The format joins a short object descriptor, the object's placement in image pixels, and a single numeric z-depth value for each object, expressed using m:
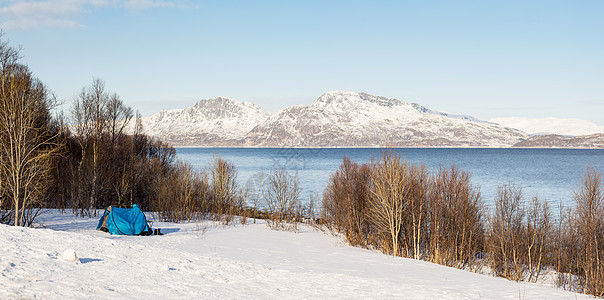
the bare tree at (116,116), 46.94
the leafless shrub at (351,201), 20.38
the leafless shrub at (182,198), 25.62
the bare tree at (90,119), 34.62
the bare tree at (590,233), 15.34
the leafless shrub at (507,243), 17.05
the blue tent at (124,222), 18.22
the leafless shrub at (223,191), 28.10
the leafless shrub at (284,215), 24.04
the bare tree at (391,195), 17.94
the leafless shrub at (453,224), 17.91
